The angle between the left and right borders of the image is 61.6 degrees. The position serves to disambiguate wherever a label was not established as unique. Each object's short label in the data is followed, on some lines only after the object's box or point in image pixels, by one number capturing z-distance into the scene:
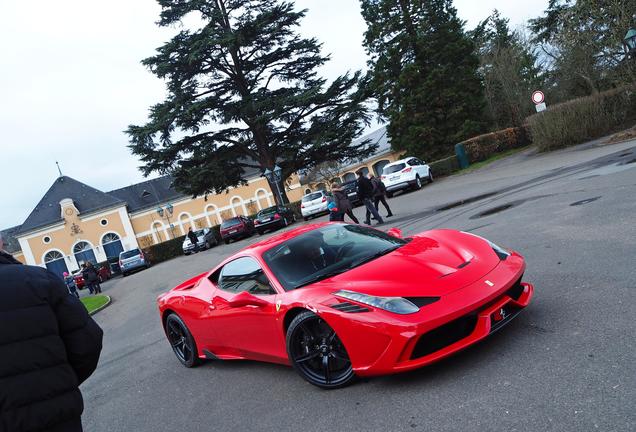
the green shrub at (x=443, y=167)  33.53
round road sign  26.75
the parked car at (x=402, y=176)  28.06
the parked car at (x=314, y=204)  30.84
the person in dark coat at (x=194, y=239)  37.09
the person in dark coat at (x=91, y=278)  26.64
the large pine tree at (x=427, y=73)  41.56
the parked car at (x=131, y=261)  38.16
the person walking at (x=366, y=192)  16.31
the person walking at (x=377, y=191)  17.55
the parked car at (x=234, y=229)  33.22
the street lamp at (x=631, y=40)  21.53
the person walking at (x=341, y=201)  15.82
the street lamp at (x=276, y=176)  36.97
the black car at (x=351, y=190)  31.08
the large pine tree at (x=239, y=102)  34.06
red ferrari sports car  3.90
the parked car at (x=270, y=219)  31.70
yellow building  69.69
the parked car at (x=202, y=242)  37.84
